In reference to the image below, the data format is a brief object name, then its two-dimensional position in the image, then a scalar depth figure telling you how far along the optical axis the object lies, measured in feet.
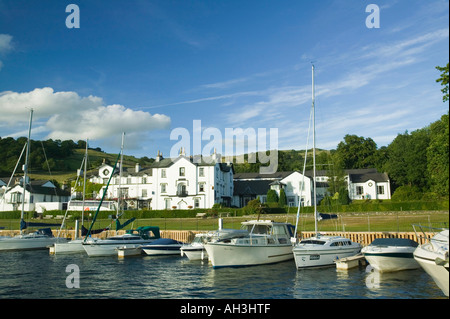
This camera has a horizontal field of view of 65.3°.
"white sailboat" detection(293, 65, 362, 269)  77.61
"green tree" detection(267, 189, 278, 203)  254.27
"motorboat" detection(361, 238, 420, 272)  70.69
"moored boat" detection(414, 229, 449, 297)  37.70
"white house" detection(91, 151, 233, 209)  249.75
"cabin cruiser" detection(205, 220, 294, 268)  82.94
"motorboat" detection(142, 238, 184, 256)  108.68
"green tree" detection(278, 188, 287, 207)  250.68
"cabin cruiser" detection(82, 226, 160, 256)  109.50
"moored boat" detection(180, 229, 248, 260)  95.73
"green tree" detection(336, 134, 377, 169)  382.22
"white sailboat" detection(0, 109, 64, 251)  129.35
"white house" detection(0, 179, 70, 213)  264.93
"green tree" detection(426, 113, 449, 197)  79.08
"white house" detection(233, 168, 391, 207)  275.39
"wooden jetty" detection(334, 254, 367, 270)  76.78
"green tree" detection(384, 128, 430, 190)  264.31
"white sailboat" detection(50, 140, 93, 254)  118.73
